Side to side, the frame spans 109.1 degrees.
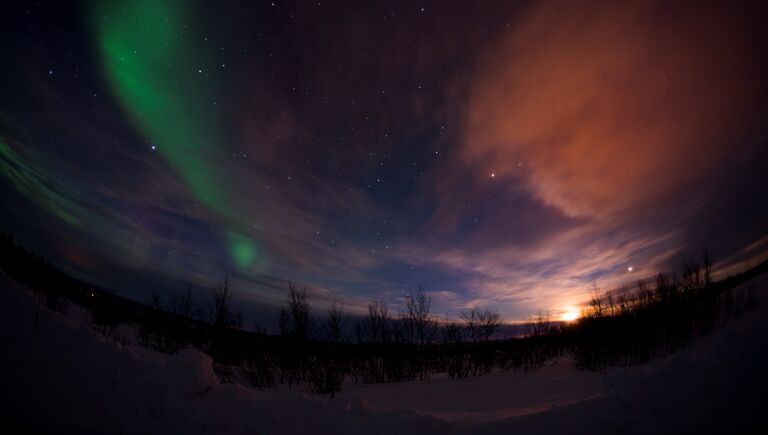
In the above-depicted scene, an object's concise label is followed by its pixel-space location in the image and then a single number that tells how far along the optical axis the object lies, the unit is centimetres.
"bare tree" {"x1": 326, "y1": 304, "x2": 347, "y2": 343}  2562
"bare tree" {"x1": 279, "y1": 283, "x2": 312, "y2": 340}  1881
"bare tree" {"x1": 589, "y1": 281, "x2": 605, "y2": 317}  2467
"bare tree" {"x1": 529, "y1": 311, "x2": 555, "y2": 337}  2863
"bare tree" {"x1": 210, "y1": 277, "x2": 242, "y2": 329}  2818
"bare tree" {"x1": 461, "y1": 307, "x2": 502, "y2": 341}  2401
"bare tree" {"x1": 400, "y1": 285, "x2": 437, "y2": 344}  2327
